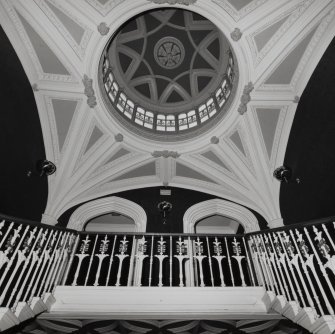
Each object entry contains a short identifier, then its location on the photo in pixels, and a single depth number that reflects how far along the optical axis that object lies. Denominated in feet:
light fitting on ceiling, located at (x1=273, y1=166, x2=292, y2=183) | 27.67
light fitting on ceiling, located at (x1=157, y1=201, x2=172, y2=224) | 31.86
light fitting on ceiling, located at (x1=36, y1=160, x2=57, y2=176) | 27.37
